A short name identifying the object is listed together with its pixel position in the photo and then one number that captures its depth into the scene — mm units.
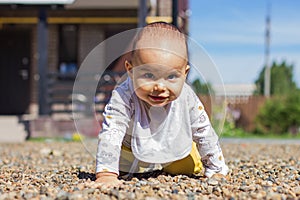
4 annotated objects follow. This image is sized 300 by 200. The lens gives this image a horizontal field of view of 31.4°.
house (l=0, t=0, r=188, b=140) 11719
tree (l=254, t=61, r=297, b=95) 30294
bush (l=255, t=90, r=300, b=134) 13555
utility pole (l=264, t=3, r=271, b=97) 28219
